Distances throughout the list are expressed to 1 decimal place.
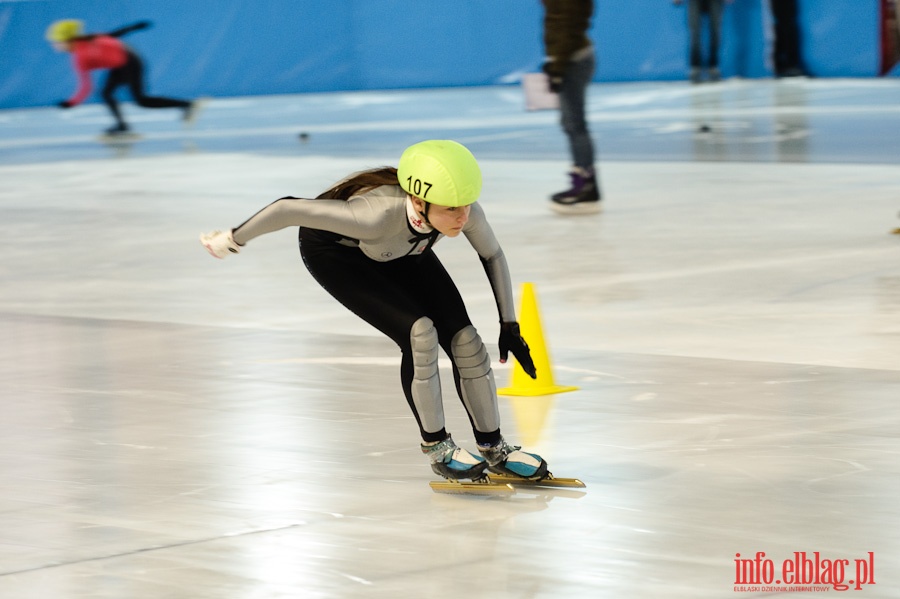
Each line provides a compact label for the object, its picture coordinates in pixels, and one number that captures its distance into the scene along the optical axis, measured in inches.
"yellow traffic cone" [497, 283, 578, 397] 487.2
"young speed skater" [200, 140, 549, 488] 369.7
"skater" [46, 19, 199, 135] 1685.5
